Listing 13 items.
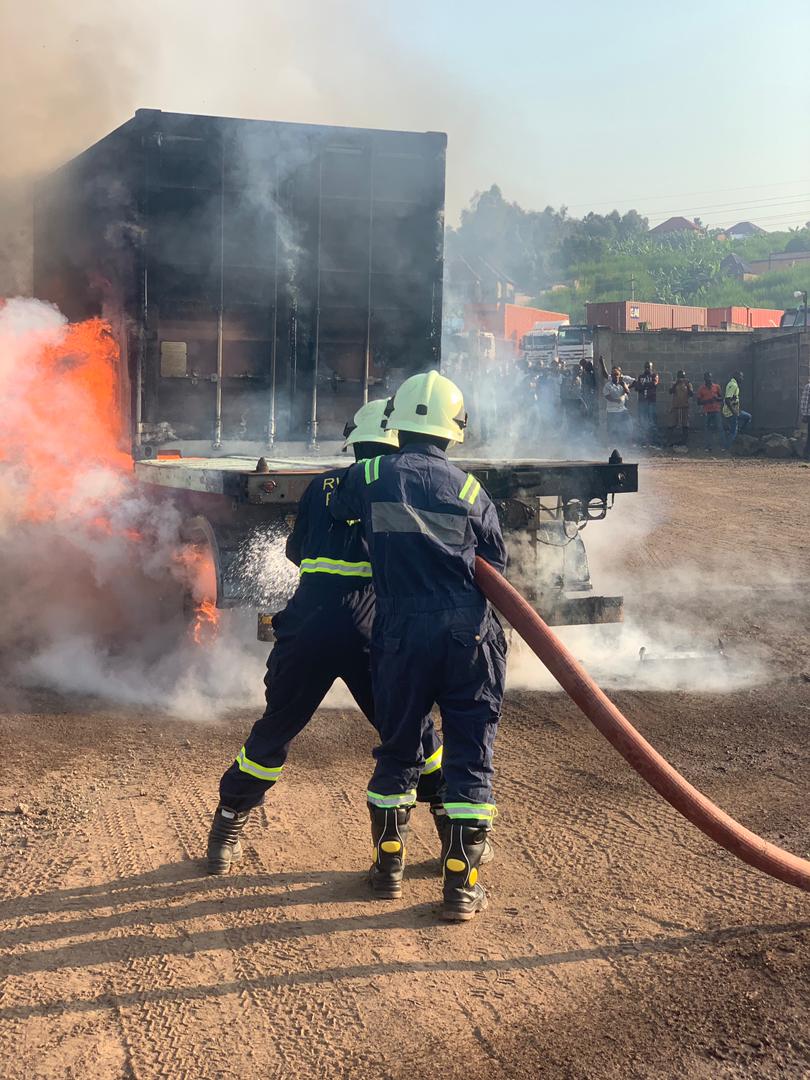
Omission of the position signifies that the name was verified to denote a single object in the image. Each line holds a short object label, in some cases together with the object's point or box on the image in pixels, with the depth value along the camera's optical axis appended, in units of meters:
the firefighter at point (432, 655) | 3.87
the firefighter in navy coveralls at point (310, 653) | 4.15
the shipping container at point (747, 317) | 40.66
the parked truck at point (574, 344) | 29.14
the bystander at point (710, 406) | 23.67
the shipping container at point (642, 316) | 40.53
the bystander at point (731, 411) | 23.08
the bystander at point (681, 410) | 23.64
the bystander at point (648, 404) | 24.42
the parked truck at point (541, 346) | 30.79
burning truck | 7.21
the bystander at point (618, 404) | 23.36
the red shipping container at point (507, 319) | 41.28
